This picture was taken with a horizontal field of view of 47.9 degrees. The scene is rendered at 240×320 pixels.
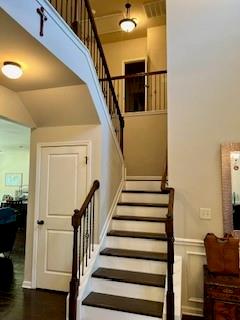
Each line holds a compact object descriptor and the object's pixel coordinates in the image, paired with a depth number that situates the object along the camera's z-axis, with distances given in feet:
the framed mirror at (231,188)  10.48
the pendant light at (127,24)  19.38
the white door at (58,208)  12.60
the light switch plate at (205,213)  10.81
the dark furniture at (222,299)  8.73
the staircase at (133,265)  9.58
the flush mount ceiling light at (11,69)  8.61
